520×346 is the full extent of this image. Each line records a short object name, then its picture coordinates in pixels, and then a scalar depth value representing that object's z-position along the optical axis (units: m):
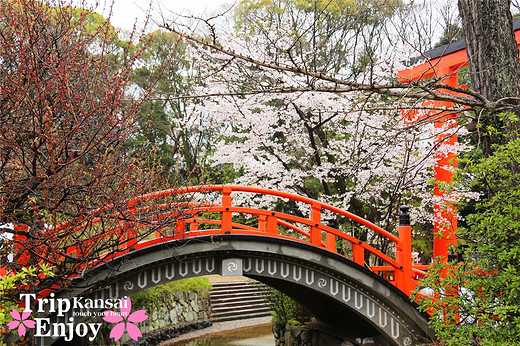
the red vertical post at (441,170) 8.82
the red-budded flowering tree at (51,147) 4.40
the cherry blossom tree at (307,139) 9.67
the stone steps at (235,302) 14.97
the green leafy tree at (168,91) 18.20
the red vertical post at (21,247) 4.50
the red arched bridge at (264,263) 6.04
